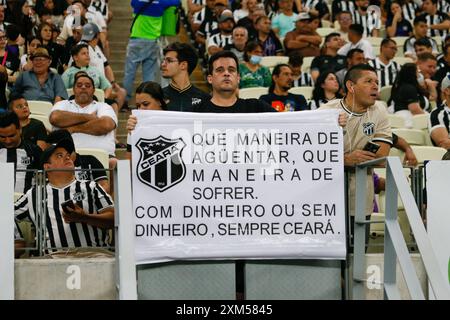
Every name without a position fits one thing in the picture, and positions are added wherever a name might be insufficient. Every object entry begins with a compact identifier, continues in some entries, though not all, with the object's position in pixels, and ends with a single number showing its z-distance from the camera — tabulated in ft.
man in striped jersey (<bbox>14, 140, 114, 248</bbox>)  30.83
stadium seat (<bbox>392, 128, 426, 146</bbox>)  45.69
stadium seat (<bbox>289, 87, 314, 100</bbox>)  50.16
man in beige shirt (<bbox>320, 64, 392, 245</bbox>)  31.58
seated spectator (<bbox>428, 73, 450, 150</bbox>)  44.24
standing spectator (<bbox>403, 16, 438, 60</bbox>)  63.10
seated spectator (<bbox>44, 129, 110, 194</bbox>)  32.07
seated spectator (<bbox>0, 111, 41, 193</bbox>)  36.81
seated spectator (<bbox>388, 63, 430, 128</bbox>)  51.52
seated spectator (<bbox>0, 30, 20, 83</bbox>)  50.80
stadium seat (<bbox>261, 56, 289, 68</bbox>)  56.13
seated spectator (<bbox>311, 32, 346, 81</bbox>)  54.44
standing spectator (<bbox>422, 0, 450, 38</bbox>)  67.21
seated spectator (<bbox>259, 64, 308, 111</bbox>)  44.88
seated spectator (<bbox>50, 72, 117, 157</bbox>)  42.06
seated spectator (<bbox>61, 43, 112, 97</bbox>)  49.85
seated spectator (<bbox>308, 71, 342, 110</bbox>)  46.52
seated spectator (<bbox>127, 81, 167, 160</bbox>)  33.94
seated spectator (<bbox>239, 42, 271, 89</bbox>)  52.44
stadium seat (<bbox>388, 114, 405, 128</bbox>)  48.34
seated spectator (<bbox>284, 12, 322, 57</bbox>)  59.72
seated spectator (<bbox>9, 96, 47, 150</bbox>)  40.42
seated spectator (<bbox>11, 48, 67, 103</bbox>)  47.39
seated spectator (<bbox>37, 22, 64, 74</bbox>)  52.41
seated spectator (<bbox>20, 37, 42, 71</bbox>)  48.96
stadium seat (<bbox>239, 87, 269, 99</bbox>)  48.49
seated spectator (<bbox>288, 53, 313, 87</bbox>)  54.95
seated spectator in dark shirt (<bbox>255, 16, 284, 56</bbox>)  59.52
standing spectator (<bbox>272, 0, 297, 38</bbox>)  62.80
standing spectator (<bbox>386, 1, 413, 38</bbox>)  67.15
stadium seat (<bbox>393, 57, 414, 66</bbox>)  59.48
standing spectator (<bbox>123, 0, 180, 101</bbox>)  52.49
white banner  29.30
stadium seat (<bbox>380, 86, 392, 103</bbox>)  54.27
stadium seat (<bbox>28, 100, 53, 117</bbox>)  45.39
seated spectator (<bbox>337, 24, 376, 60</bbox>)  58.13
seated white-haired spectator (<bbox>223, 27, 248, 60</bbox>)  56.08
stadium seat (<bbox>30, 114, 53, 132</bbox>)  43.42
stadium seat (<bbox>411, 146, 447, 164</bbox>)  41.34
